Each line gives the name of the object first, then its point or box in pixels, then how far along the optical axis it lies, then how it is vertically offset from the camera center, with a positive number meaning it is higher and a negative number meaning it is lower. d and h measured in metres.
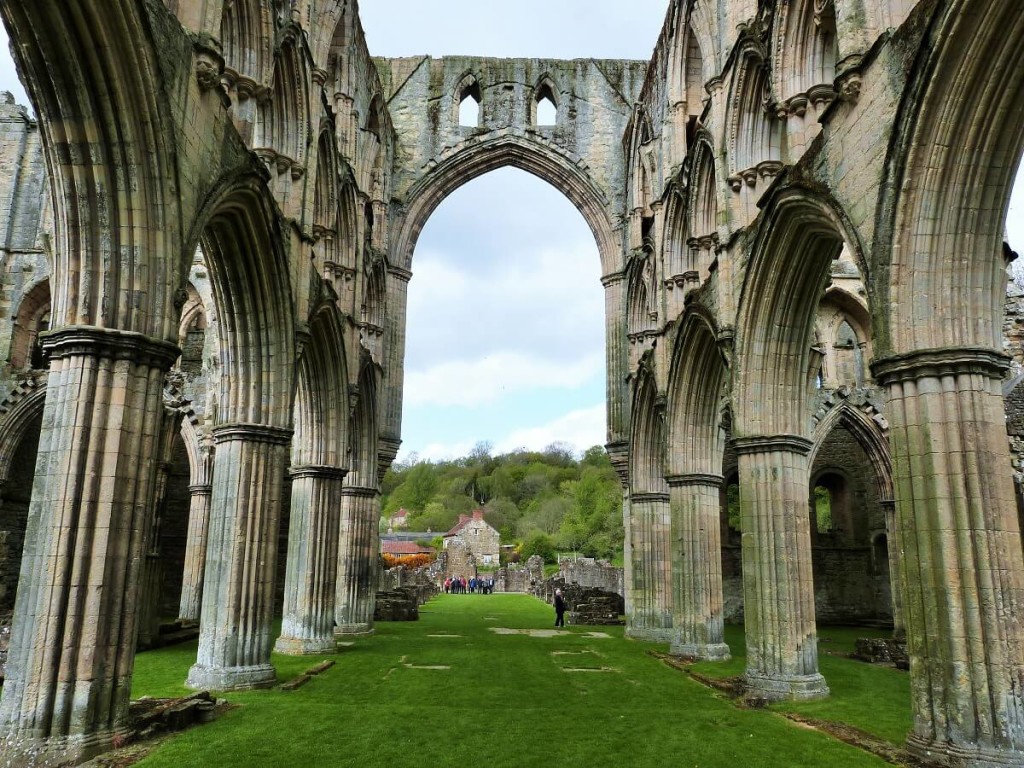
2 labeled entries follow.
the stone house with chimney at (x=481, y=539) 60.53 -0.30
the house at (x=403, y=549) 63.16 -1.24
